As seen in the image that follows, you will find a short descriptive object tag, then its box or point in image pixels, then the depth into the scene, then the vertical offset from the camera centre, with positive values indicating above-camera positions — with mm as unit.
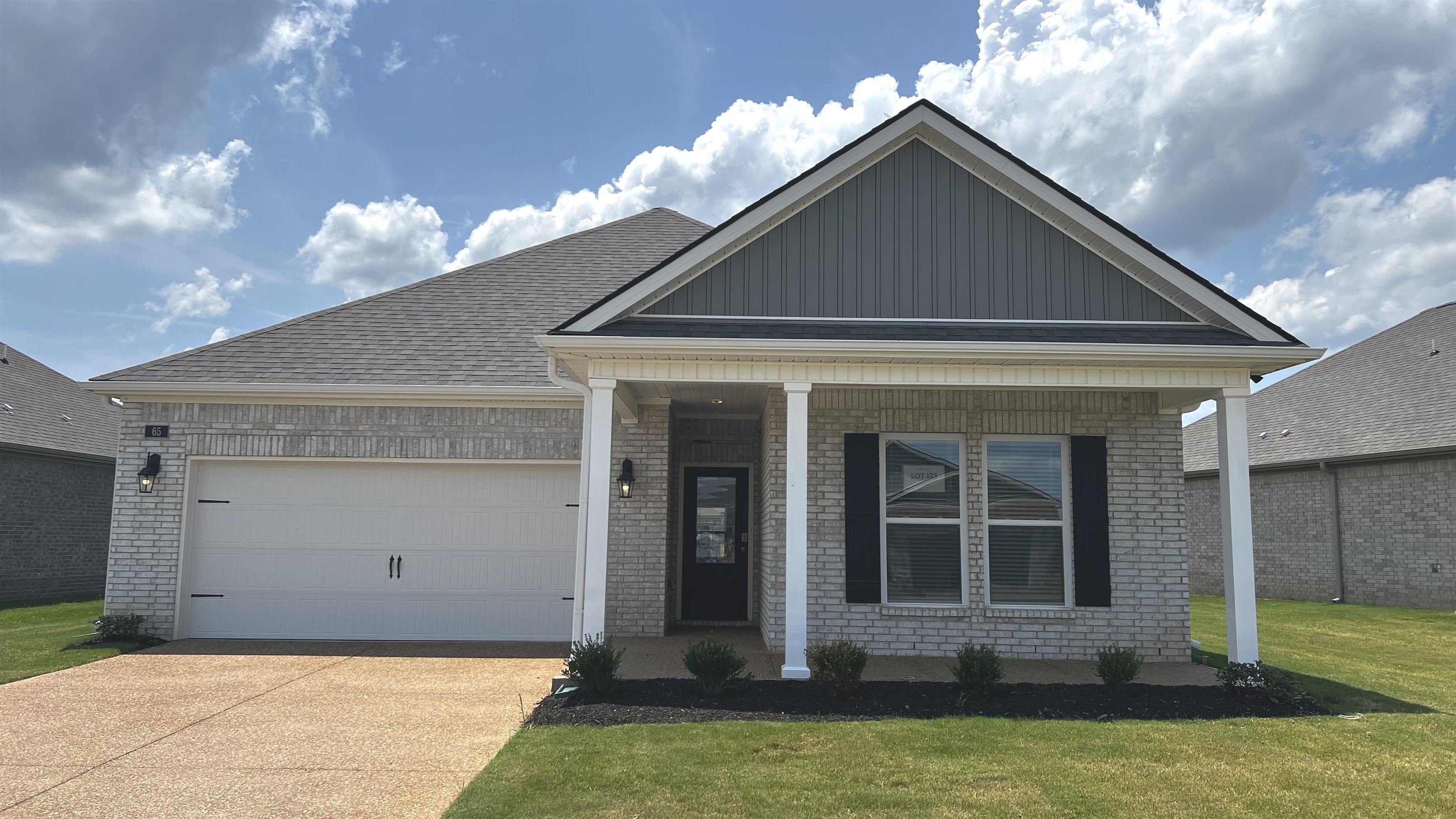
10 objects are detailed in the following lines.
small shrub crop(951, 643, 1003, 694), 7184 -1216
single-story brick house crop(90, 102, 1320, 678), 8070 +835
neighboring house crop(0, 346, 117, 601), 14414 +258
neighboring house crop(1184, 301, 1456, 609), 15250 +829
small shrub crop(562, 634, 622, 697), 7215 -1240
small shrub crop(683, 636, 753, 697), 7273 -1219
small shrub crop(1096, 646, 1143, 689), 7344 -1195
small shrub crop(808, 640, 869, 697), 7227 -1207
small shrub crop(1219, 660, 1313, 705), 7191 -1295
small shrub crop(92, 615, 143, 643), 10234 -1390
